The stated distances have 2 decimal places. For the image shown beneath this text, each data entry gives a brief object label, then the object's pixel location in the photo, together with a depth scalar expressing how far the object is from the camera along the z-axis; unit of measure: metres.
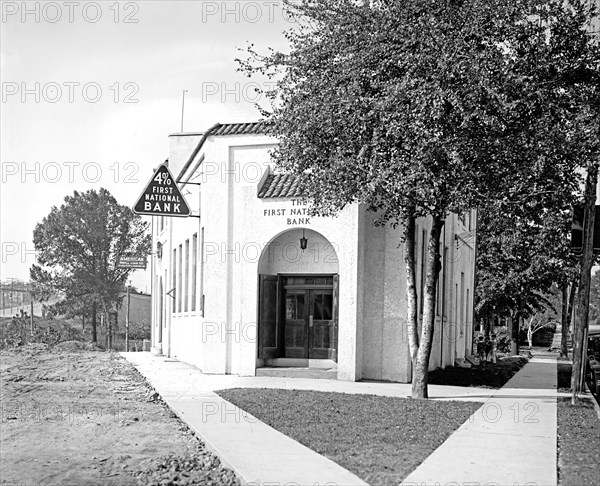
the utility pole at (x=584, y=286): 16.97
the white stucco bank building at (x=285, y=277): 20.80
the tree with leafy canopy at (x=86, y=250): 59.59
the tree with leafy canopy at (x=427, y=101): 14.47
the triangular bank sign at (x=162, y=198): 23.09
